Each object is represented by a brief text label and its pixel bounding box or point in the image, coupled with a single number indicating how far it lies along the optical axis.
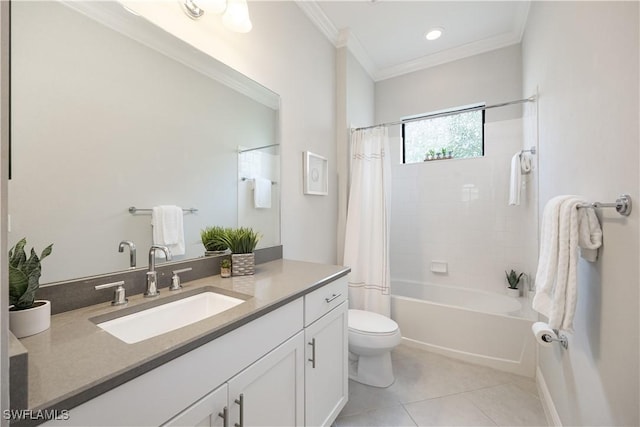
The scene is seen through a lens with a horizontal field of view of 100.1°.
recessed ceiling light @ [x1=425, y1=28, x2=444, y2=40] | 2.39
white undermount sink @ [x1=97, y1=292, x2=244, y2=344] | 0.89
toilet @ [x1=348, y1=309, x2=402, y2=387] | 1.75
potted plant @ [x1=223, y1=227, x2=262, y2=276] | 1.39
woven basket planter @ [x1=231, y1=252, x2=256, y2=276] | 1.38
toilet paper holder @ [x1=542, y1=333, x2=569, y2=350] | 1.25
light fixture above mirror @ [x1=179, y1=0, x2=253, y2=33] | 1.27
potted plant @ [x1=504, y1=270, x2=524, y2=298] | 2.46
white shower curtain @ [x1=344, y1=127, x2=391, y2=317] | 2.36
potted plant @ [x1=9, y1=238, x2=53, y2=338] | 0.68
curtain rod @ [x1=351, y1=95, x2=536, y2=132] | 2.02
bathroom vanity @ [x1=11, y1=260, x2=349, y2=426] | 0.54
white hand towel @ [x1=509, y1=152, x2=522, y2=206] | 2.23
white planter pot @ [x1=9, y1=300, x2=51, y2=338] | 0.67
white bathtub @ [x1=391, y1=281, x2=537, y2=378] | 1.96
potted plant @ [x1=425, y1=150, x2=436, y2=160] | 2.95
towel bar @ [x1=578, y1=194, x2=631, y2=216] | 0.81
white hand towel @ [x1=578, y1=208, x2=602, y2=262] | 0.97
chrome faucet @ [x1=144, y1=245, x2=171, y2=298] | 1.05
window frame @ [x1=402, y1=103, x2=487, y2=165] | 2.23
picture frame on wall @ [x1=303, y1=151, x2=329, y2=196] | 2.07
